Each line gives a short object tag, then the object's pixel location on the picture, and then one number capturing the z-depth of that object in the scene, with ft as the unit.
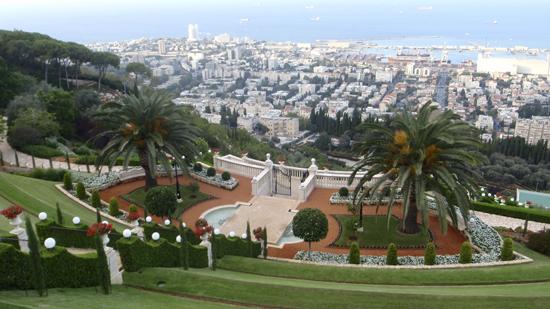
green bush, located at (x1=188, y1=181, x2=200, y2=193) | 79.82
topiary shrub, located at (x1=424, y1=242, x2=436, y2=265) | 52.60
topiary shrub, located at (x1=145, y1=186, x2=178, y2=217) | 61.72
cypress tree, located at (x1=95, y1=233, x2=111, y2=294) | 34.89
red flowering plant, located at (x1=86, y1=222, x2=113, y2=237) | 36.49
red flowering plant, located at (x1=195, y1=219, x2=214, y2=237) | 48.42
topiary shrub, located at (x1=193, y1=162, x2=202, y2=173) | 88.40
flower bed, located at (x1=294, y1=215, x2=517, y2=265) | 54.44
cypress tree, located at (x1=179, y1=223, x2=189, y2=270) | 43.69
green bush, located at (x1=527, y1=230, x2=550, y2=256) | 59.26
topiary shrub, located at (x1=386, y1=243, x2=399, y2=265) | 52.70
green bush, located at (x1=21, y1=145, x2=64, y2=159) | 101.71
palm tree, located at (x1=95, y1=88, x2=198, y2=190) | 73.31
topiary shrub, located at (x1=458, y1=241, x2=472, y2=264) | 52.80
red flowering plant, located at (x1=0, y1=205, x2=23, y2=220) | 40.04
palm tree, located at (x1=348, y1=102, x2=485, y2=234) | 56.70
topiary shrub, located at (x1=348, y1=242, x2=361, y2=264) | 53.36
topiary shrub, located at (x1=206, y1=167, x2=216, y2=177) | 86.28
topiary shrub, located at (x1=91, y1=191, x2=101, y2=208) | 70.39
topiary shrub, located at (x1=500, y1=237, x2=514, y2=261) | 53.57
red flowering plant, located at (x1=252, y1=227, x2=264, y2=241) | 54.75
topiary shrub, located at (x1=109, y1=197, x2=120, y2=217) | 67.77
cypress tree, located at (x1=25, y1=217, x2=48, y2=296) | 32.21
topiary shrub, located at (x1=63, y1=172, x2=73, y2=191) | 75.56
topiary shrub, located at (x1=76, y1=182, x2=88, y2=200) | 72.95
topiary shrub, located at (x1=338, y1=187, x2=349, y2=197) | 76.64
